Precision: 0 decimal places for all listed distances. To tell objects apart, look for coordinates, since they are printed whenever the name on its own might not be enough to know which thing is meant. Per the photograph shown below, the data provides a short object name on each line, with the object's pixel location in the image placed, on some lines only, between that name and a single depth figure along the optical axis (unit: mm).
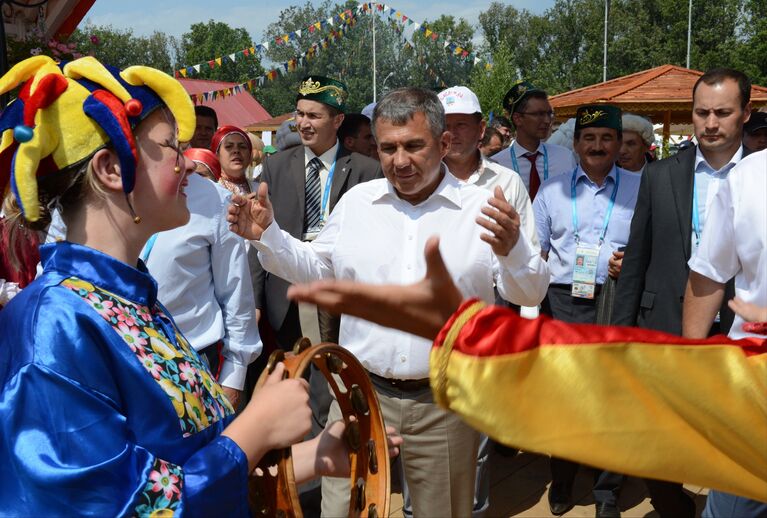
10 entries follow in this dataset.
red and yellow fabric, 1217
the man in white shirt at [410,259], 3123
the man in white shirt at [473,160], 4195
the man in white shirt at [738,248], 2592
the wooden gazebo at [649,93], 13977
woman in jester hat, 1456
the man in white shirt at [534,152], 6132
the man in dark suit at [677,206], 3967
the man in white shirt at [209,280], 3207
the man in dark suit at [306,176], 4852
